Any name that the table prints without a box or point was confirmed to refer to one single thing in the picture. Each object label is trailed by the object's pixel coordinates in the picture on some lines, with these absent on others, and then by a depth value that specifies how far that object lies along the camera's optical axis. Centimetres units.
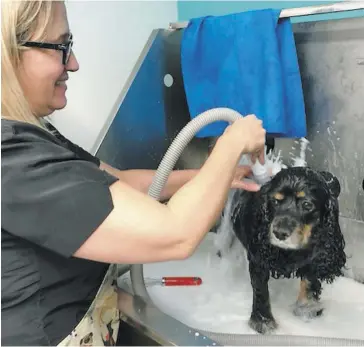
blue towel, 123
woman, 66
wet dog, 97
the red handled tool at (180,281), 131
